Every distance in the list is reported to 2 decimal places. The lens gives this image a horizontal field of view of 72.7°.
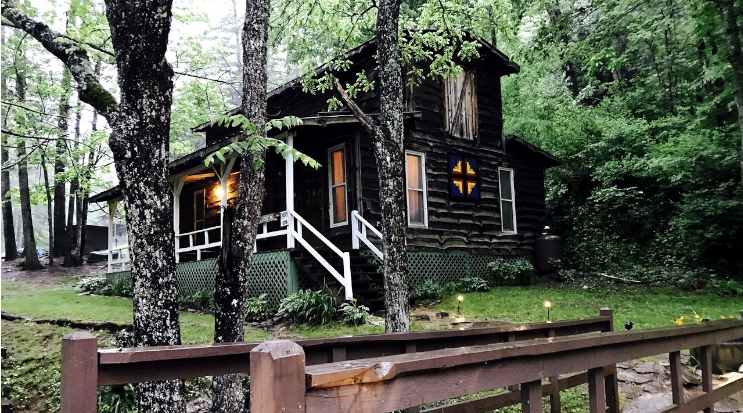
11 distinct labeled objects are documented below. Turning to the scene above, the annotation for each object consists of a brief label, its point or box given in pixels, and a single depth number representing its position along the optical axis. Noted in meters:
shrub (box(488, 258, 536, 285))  15.48
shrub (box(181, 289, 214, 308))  13.27
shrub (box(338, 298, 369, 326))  9.87
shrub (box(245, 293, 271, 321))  10.92
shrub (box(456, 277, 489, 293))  14.06
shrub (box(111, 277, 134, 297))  17.12
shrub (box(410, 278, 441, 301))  12.98
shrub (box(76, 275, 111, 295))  17.42
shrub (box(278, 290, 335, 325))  9.94
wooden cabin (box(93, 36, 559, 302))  12.27
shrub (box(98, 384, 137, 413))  5.88
